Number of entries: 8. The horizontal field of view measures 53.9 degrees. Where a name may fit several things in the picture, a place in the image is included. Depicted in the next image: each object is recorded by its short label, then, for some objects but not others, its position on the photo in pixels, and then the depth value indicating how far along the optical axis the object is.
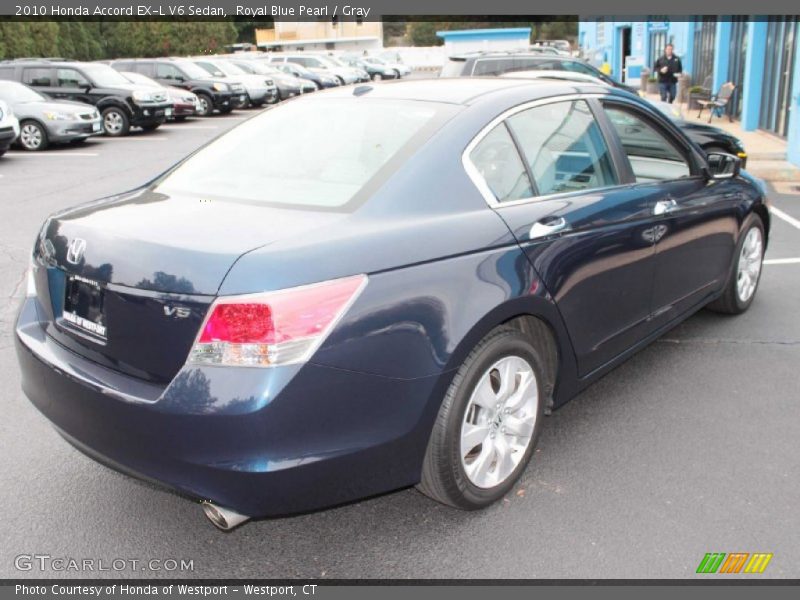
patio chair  17.41
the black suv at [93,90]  19.09
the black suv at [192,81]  23.77
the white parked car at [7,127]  14.08
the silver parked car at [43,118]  16.16
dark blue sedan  2.49
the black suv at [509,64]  13.48
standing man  20.98
